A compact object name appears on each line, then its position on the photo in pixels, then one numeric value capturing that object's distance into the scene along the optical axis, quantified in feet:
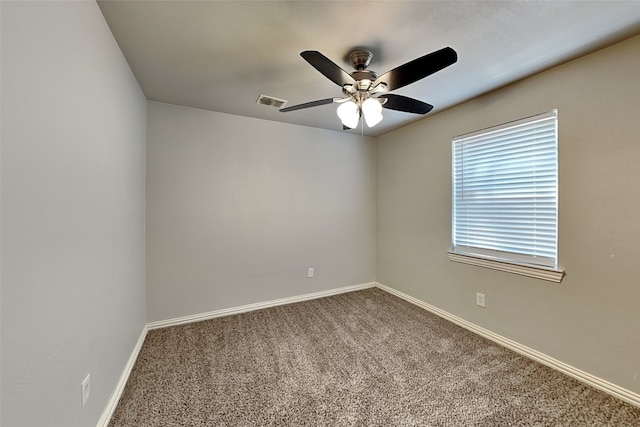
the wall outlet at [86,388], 4.03
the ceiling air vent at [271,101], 8.26
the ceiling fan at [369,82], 4.54
